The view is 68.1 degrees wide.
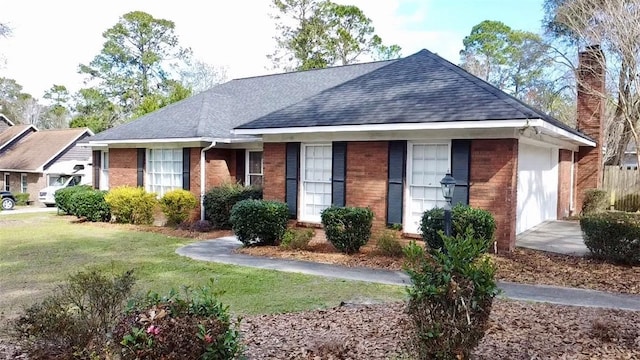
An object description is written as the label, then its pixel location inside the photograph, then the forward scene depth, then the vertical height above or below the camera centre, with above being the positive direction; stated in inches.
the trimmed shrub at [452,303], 139.3 -38.7
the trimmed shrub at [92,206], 691.4 -56.7
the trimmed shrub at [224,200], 576.7 -36.8
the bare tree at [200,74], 1795.0 +363.0
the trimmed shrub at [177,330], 123.9 -43.5
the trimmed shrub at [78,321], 156.0 -51.7
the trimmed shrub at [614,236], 346.0 -45.0
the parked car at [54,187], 1075.9 -46.0
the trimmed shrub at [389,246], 399.5 -62.5
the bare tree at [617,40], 697.6 +207.3
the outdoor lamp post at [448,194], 296.5 -13.4
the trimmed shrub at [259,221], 446.6 -48.3
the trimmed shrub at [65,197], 772.6 -49.7
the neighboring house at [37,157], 1190.9 +25.4
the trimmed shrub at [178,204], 598.9 -44.3
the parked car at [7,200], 1035.2 -75.7
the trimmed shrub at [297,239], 437.7 -63.8
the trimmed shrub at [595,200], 670.5 -35.7
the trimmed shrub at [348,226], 406.6 -47.4
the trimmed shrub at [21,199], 1176.8 -80.8
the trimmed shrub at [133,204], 644.1 -48.9
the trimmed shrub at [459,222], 354.6 -36.9
